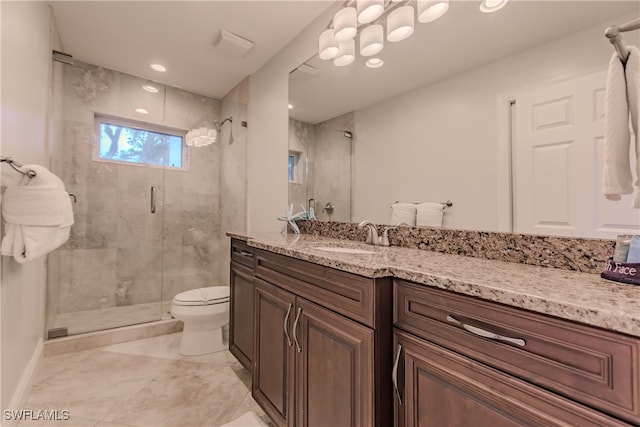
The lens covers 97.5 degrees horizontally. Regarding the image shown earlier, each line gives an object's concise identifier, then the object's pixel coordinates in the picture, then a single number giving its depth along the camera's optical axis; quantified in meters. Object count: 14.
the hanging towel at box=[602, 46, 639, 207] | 0.73
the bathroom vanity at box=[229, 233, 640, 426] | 0.49
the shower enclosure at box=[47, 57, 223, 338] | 2.58
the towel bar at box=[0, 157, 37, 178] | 1.15
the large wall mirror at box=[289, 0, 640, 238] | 0.90
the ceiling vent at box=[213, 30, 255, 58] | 2.22
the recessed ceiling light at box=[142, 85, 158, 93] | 2.96
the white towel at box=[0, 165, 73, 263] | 1.20
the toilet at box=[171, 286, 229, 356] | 2.07
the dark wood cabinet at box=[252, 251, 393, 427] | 0.82
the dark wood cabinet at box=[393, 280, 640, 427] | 0.48
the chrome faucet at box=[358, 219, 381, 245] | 1.48
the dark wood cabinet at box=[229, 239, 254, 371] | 1.65
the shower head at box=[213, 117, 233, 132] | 3.28
